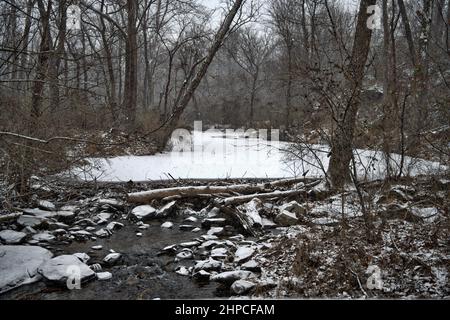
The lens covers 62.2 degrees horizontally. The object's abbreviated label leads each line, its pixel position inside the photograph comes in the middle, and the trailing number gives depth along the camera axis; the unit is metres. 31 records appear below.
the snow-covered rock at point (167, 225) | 7.16
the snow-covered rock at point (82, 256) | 5.38
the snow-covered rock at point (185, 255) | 5.61
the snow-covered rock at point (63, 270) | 4.65
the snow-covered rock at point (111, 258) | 5.39
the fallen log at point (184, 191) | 8.22
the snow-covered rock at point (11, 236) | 5.82
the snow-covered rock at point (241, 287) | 4.40
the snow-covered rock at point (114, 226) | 6.96
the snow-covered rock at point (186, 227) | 7.02
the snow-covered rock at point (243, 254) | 5.32
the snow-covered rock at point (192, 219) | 7.50
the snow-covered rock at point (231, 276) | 4.70
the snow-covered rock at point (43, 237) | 6.11
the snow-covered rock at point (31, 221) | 6.61
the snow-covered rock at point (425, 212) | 5.82
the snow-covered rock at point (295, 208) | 7.26
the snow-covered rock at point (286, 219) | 6.94
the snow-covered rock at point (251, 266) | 4.98
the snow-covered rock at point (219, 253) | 5.51
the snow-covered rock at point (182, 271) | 5.05
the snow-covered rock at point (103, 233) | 6.58
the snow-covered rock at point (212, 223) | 7.05
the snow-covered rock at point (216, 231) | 6.62
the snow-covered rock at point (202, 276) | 4.89
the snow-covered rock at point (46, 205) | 7.61
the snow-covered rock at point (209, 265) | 5.06
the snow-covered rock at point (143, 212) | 7.54
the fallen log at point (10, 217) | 6.48
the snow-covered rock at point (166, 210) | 7.69
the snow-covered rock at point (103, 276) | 4.87
